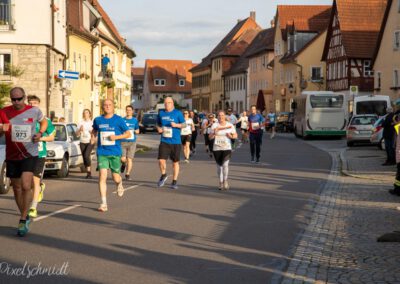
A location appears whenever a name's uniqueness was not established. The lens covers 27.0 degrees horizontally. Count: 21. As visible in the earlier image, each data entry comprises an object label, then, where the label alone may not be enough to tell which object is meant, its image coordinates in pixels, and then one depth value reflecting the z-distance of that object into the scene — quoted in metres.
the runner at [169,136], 17.86
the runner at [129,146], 20.17
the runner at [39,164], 11.84
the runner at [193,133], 32.50
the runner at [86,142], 21.19
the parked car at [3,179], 16.66
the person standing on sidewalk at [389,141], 24.86
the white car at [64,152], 20.44
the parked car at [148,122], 70.56
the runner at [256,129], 26.73
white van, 47.94
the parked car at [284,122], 69.06
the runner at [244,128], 41.92
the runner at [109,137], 13.80
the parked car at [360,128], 39.50
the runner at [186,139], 27.61
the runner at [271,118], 60.34
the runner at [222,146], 17.56
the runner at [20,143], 10.94
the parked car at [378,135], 34.09
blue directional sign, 24.98
